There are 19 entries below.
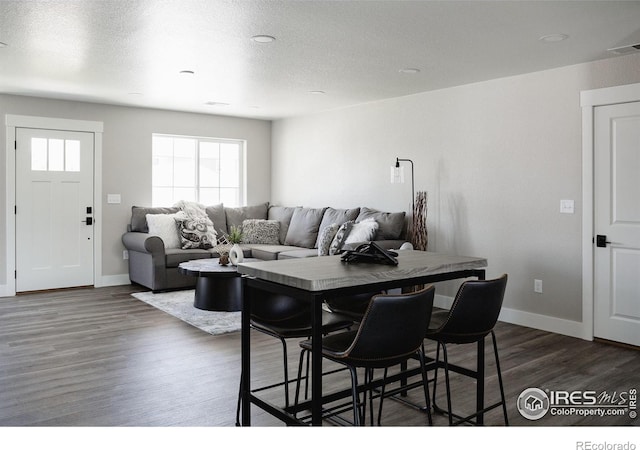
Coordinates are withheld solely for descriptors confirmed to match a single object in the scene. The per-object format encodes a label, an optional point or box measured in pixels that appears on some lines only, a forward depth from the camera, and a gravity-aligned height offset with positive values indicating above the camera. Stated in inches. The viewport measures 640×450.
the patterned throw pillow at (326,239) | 241.1 -7.6
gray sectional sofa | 235.6 -6.7
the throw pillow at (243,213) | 311.4 +5.2
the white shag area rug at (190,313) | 196.3 -36.8
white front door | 256.7 +6.2
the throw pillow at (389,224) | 232.8 -0.8
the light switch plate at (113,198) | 280.8 +12.3
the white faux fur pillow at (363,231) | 227.1 -3.9
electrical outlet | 196.9 -23.3
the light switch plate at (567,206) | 187.0 +5.8
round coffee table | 219.1 -28.2
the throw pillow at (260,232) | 296.8 -5.6
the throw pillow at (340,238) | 231.8 -6.9
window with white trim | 303.1 +30.5
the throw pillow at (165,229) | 270.8 -3.7
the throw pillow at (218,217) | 304.2 +2.7
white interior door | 172.4 +0.2
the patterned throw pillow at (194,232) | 271.1 -5.3
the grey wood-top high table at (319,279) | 88.7 -10.4
